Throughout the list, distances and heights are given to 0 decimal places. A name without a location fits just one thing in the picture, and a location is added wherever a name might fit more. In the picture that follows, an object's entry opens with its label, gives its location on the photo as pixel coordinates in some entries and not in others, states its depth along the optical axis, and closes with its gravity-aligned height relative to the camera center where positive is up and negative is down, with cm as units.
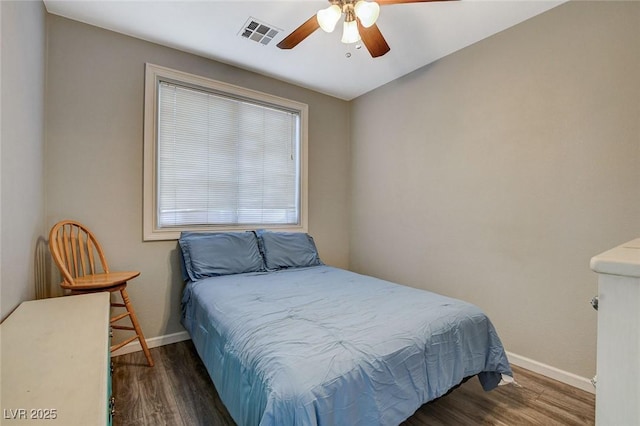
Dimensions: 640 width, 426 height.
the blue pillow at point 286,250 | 285 -40
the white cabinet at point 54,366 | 69 -49
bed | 106 -62
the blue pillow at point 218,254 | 248 -39
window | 258 +56
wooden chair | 185 -41
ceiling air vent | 231 +152
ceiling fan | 160 +120
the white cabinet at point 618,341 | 59 -27
